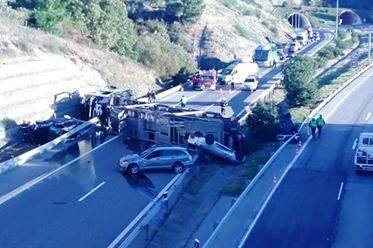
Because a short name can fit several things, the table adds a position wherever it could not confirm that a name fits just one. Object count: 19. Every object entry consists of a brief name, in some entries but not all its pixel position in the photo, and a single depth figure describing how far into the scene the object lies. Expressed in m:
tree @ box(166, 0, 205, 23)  81.81
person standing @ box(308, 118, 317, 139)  35.41
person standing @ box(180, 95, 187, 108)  42.83
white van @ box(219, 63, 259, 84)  54.81
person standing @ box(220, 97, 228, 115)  41.56
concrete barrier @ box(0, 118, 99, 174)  30.39
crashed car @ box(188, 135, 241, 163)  32.44
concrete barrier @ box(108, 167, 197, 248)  22.06
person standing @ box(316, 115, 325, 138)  35.69
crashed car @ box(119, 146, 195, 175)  30.27
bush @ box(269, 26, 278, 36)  99.00
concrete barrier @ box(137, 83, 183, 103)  48.27
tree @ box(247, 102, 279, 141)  36.50
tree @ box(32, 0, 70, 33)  55.91
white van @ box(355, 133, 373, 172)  29.14
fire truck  52.38
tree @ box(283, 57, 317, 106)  45.88
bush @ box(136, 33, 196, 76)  59.16
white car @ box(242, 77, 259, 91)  52.21
